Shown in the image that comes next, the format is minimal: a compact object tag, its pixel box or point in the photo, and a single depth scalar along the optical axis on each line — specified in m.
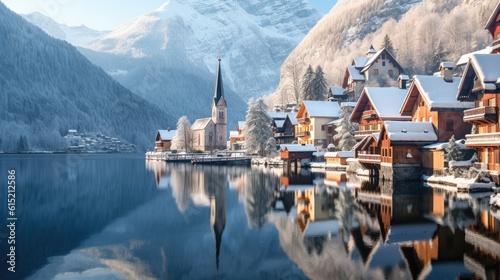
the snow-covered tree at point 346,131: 71.69
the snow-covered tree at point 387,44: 109.88
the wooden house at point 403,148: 46.97
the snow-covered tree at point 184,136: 143.38
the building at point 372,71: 95.75
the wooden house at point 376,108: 59.50
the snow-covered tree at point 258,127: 96.31
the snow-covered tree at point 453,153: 42.56
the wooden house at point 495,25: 47.85
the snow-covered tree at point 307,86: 108.01
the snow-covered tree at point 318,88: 106.88
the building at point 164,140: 163.75
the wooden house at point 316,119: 85.94
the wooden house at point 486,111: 37.53
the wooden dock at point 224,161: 93.89
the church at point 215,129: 147.00
